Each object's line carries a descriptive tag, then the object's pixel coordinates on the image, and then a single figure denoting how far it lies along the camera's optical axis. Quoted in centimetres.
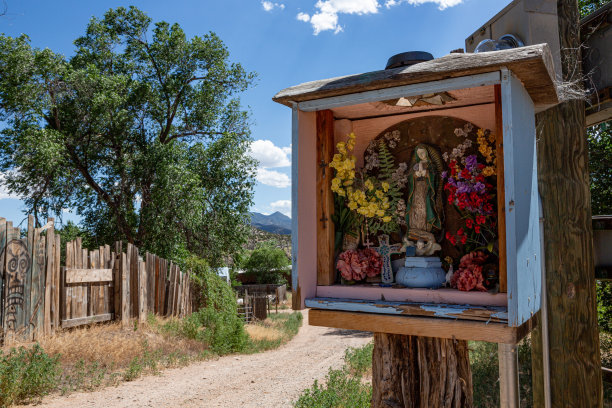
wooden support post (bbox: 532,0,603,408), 334
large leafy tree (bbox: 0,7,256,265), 1516
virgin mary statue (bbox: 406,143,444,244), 292
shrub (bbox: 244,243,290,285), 2769
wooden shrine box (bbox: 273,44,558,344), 218
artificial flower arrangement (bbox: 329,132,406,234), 294
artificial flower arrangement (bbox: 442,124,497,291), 261
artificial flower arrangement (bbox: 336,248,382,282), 287
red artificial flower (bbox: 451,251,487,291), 244
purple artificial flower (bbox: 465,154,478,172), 275
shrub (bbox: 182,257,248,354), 1063
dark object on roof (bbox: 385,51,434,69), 247
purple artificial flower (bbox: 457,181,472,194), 270
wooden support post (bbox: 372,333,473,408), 265
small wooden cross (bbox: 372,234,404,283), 292
